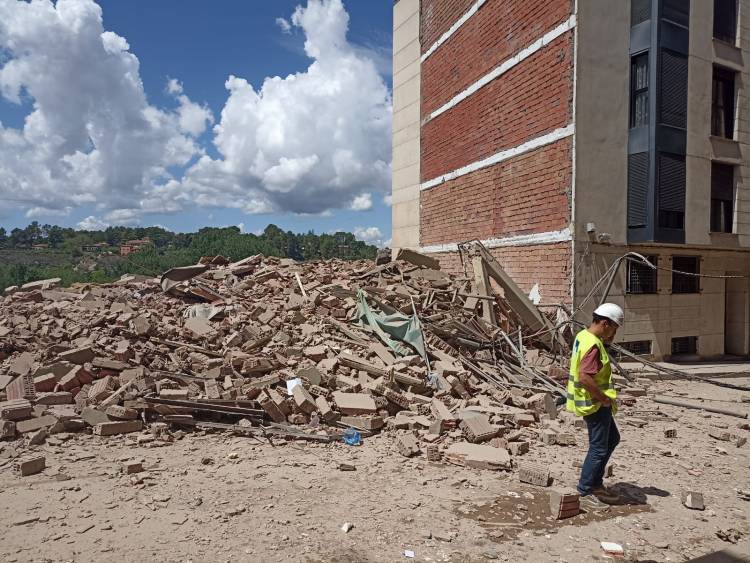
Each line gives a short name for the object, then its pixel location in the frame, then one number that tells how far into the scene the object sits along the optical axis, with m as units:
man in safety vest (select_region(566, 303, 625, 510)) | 4.45
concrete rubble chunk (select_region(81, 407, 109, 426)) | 6.39
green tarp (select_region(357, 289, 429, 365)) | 9.04
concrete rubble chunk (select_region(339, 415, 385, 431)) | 6.69
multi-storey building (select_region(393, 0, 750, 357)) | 11.34
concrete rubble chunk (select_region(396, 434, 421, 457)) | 5.86
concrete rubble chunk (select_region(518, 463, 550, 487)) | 5.02
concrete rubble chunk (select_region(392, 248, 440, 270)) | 14.71
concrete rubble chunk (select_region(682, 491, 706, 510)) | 4.56
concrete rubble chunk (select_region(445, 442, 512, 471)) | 5.49
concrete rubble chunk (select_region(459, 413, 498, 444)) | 6.15
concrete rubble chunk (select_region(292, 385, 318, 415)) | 6.92
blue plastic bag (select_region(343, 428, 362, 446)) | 6.30
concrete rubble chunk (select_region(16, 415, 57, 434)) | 6.07
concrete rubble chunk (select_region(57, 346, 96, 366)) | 7.81
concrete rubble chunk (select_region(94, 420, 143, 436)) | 6.21
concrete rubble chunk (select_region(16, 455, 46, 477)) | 5.07
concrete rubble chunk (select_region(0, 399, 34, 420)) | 6.22
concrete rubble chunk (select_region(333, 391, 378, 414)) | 6.93
